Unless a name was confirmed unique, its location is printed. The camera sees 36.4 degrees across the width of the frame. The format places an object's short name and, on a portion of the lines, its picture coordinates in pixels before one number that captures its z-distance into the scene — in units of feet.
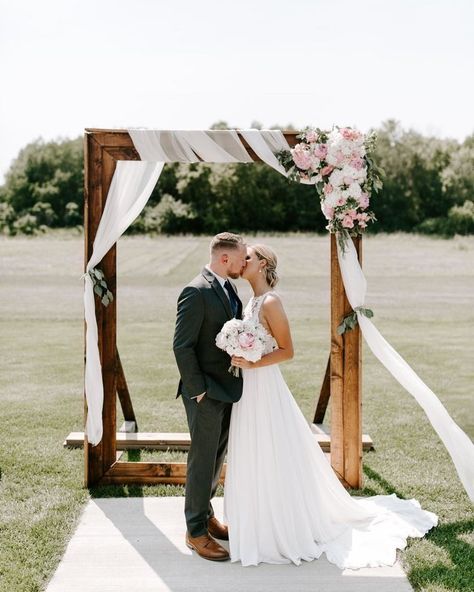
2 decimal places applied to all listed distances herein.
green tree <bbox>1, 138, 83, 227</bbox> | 139.95
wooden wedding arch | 20.16
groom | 15.65
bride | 16.19
